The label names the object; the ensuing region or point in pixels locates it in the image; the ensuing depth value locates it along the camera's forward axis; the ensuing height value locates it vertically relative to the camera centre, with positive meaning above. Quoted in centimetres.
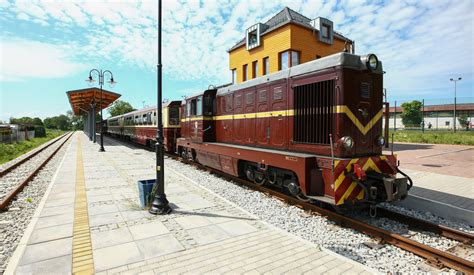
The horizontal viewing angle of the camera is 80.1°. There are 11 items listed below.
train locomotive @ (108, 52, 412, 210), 562 -8
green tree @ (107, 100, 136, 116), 9662 +811
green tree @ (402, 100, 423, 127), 6812 +399
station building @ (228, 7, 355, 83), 1933 +653
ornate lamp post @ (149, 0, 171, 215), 608 -80
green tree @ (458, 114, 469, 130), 5260 +191
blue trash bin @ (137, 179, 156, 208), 652 -141
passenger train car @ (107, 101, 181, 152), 1648 +48
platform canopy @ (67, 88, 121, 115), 2597 +355
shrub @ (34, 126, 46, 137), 5241 +16
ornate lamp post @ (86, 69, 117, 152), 1896 +352
